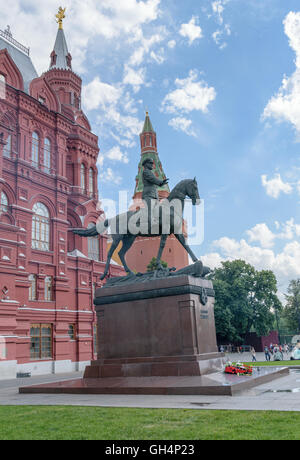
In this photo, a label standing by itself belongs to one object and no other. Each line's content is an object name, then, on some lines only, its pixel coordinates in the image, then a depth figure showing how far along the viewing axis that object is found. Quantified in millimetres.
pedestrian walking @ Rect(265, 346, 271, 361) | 31984
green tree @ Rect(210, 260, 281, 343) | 48188
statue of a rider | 12930
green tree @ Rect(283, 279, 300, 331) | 61312
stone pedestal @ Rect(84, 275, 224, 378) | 10805
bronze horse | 12641
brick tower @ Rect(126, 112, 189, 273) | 58375
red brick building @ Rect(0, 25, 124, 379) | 27578
